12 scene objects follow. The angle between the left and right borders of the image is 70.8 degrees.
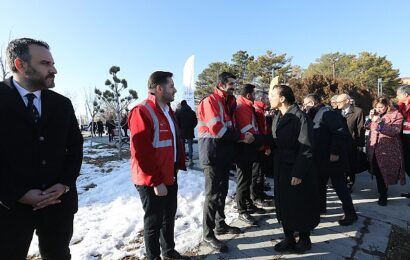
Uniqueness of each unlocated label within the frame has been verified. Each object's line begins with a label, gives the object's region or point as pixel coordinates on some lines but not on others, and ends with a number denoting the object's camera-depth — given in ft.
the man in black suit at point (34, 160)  6.91
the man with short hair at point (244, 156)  14.60
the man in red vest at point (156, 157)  9.46
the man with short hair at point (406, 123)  18.13
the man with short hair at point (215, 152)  12.01
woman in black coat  10.92
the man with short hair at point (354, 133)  19.52
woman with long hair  16.97
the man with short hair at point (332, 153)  14.33
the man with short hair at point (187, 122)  30.48
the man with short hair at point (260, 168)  16.97
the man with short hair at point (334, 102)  18.64
